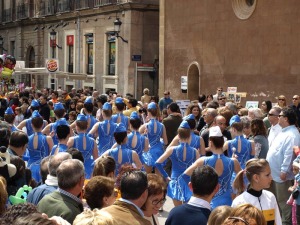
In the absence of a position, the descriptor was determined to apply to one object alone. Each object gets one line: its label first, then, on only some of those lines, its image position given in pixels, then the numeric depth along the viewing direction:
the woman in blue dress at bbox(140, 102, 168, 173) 11.91
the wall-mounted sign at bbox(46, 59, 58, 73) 25.95
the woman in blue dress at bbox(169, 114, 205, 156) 10.09
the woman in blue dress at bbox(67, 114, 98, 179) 10.30
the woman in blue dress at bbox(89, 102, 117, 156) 12.28
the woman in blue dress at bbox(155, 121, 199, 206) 9.30
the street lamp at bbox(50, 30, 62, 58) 36.16
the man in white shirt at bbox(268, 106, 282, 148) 10.02
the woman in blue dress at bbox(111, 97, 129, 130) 13.32
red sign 37.00
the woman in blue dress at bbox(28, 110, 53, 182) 10.18
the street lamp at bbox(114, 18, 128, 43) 30.22
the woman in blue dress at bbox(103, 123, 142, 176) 9.28
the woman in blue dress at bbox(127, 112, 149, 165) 11.03
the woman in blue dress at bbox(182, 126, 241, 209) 8.03
